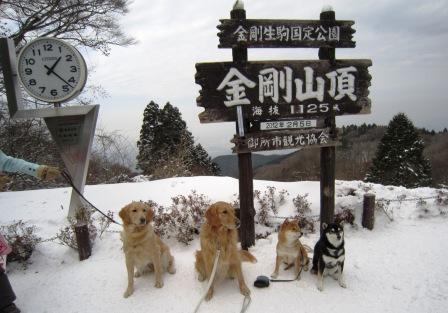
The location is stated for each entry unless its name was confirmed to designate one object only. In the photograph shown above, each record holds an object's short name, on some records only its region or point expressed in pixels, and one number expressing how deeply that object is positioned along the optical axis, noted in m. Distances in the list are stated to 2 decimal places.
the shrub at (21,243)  4.55
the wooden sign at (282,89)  4.40
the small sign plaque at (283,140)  4.55
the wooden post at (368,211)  5.33
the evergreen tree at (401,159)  23.22
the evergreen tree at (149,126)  24.28
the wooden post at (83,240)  4.52
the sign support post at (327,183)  5.07
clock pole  5.09
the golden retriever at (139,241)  3.60
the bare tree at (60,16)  9.99
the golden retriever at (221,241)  3.54
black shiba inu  3.66
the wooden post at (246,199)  4.71
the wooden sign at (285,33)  4.31
